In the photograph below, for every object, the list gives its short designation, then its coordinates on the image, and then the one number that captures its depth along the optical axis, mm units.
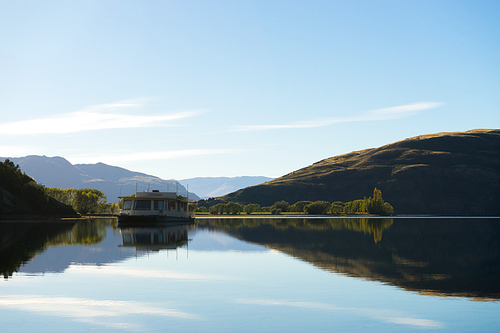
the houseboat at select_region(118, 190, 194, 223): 72000
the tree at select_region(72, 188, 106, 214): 137250
